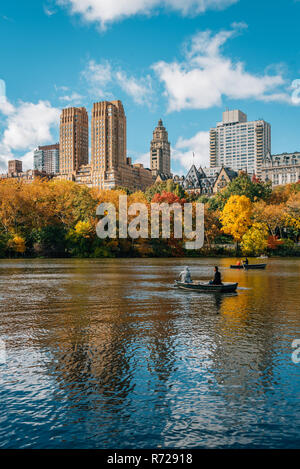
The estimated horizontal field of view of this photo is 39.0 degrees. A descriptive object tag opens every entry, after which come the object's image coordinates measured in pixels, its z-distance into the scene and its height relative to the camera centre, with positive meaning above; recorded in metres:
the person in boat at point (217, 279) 28.49 -2.43
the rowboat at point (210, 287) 28.66 -3.03
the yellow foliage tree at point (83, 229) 84.69 +2.95
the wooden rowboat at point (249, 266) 54.25 -2.98
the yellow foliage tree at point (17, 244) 80.25 -0.01
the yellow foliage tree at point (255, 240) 88.25 +0.67
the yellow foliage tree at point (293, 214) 94.97 +6.59
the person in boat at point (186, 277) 30.78 -2.44
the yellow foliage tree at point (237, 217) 92.38 +5.72
